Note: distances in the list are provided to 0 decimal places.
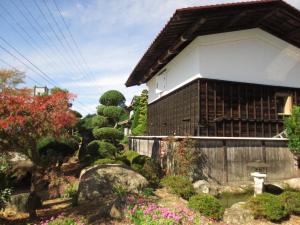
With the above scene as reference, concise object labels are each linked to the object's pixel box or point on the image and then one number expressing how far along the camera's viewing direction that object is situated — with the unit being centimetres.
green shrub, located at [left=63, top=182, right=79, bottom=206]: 1258
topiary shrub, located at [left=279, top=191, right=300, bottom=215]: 911
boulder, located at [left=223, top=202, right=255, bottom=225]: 855
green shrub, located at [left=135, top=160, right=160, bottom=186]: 1254
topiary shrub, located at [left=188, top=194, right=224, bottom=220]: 852
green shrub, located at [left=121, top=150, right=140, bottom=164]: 1870
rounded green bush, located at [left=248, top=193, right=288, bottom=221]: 867
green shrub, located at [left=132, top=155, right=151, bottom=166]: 1543
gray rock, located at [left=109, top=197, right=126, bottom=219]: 837
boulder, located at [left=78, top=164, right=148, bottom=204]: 1054
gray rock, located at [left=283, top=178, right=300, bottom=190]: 1331
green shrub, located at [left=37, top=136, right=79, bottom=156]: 1900
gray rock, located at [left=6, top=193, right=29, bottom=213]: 1081
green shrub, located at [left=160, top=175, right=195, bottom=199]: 1072
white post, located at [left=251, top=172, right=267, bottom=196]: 1140
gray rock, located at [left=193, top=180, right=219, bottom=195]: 1179
